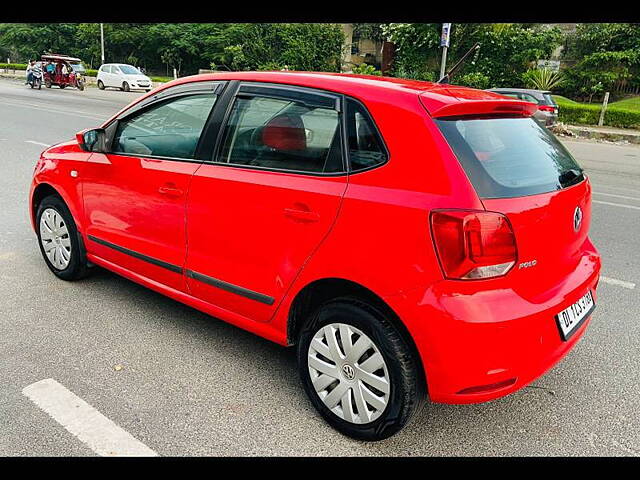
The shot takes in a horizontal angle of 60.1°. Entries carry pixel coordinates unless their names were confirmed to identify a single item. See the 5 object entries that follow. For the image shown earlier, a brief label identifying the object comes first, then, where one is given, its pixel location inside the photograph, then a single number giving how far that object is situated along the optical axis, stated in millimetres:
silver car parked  15121
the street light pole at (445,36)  20141
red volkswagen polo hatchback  2223
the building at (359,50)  38234
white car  30594
